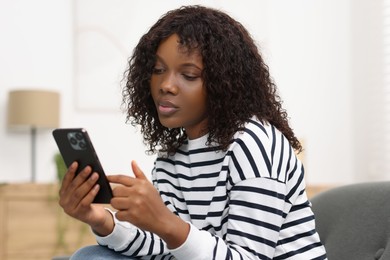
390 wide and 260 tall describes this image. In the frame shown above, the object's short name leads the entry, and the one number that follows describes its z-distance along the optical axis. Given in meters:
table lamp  8.37
